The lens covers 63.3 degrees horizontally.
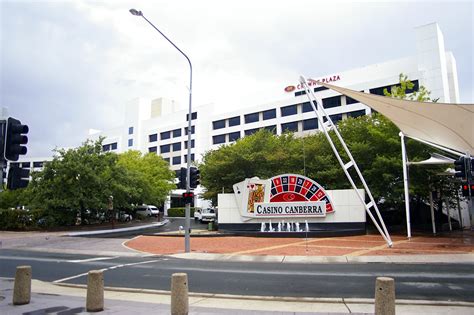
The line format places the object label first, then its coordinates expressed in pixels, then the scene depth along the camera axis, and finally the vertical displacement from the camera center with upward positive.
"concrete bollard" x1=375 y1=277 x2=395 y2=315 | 6.57 -1.47
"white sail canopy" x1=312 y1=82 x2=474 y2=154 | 15.20 +4.02
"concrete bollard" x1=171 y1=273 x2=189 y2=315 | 7.24 -1.56
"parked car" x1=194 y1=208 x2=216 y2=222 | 42.03 -0.26
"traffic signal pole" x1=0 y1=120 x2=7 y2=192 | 8.94 +1.60
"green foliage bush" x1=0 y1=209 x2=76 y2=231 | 33.88 -0.48
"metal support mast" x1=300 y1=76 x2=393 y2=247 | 18.84 +2.78
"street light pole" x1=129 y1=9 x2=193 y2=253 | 19.06 +1.25
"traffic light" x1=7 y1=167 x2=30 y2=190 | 9.12 +0.84
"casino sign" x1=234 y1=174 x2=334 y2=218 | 25.77 +0.97
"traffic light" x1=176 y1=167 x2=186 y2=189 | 19.56 +1.75
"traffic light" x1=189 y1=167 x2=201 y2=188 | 19.77 +1.77
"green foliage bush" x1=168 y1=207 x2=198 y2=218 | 59.25 +0.12
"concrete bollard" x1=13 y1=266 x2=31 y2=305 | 8.35 -1.60
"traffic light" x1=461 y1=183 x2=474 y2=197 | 15.53 +0.92
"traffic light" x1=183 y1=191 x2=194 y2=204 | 19.22 +0.78
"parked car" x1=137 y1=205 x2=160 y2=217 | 55.06 +0.28
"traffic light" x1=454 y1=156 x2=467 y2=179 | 15.37 +1.76
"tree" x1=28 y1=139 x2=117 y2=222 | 33.56 +2.65
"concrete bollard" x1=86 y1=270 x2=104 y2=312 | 7.71 -1.60
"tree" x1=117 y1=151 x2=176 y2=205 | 43.75 +5.17
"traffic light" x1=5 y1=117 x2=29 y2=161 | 9.05 +1.73
